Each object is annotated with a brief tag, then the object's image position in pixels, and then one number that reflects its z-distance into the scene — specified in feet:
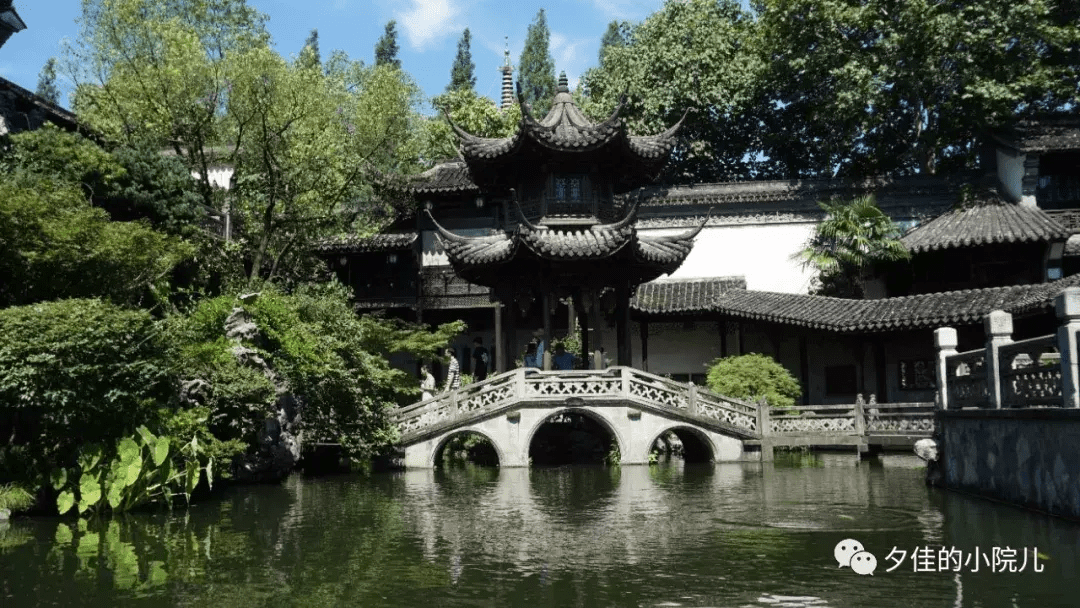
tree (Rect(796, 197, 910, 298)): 79.00
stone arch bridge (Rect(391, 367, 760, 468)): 59.41
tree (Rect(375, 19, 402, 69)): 183.21
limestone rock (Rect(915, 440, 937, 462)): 42.73
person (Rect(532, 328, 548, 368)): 64.78
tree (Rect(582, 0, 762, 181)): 100.94
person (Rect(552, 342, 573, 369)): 63.77
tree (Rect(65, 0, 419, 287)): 69.56
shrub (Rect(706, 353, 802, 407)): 67.31
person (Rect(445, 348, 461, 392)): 71.26
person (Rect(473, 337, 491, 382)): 79.51
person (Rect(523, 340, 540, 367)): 66.74
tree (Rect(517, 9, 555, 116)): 157.17
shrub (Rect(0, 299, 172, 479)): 35.63
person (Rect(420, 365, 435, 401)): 72.24
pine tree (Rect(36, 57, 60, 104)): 183.99
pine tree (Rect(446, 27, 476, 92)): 172.09
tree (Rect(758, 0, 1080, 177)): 83.05
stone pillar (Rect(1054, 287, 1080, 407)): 28.99
